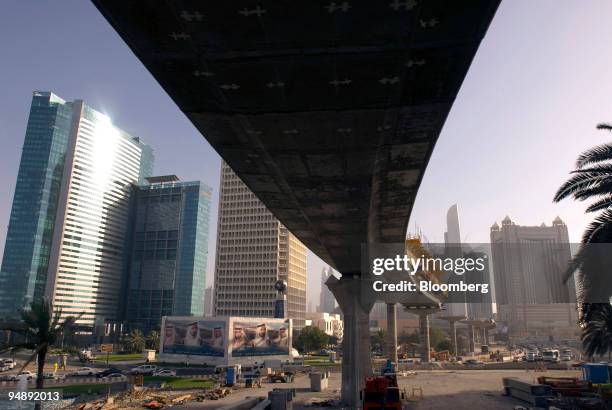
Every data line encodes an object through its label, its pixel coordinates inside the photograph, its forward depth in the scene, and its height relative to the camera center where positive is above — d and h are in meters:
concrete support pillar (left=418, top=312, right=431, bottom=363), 91.81 -3.83
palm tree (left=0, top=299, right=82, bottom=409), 23.83 -1.03
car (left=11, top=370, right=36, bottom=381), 55.50 -8.54
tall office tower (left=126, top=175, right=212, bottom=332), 197.99 -5.78
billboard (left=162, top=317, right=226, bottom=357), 78.81 -4.06
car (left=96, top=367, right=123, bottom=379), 59.61 -8.35
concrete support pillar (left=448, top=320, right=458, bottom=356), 117.24 -4.61
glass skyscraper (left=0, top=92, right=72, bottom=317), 169.00 +43.14
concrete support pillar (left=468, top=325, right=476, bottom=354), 133.54 -5.41
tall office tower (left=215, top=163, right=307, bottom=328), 161.12 +22.11
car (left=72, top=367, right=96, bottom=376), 61.31 -8.52
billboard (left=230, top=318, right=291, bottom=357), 80.38 -4.17
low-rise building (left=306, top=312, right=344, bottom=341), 188.76 -1.78
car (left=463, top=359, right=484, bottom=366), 83.00 -8.24
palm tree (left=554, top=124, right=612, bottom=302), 21.25 +5.03
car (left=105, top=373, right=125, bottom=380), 58.17 -8.54
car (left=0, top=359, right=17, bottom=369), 70.95 -8.57
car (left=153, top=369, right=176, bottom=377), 62.19 -8.46
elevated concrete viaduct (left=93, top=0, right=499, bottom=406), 7.02 +4.96
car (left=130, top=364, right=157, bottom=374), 62.38 -8.21
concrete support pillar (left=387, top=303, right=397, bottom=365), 80.62 -2.56
